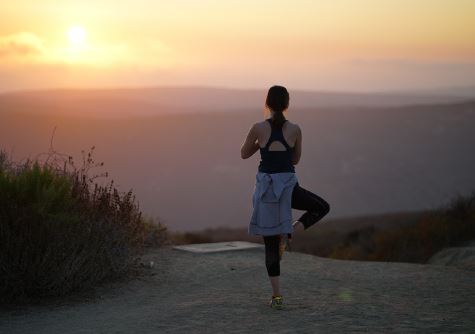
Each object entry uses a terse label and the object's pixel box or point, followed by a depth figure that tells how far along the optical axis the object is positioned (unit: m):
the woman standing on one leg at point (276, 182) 6.58
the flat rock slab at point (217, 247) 11.55
